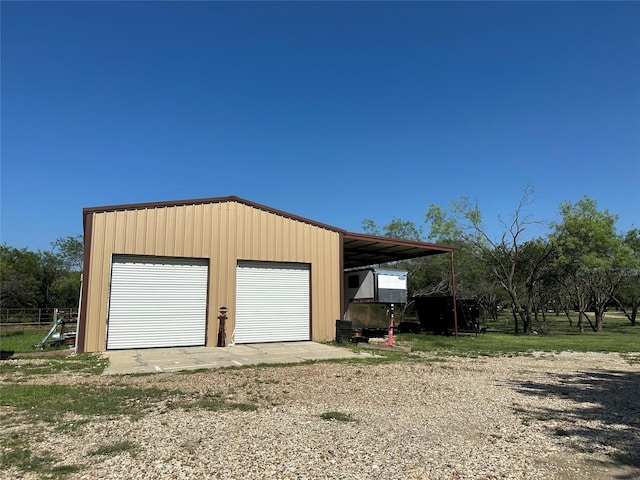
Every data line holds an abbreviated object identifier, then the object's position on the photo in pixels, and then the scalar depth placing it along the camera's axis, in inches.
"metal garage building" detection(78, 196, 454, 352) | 520.1
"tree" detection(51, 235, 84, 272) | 1721.6
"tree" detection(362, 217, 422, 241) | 1608.0
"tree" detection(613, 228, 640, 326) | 1184.3
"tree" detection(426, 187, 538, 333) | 1085.1
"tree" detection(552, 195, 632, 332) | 1027.3
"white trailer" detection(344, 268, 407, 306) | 691.4
